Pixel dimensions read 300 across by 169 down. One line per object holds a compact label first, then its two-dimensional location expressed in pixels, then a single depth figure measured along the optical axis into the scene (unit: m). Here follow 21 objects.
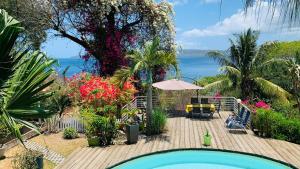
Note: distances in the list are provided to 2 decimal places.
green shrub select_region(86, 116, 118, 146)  8.87
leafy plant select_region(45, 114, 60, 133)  10.89
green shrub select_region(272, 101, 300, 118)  10.75
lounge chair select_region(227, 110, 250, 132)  10.05
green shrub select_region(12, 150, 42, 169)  6.45
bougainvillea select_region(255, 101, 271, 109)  10.82
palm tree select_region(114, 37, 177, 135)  9.61
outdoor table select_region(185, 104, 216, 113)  11.95
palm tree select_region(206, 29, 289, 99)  16.87
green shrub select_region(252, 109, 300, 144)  9.15
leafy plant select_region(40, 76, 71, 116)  12.50
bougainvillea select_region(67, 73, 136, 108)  10.26
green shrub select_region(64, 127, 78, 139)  10.11
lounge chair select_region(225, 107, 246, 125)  10.59
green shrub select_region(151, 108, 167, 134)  9.91
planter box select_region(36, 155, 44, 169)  6.65
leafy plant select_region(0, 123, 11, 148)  8.10
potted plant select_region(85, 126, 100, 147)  8.92
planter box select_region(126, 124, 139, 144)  8.99
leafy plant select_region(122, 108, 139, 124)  10.33
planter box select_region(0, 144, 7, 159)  8.36
